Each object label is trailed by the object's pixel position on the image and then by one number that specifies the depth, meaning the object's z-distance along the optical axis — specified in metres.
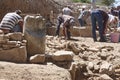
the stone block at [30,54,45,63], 3.76
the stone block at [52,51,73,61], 3.93
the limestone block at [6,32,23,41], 3.87
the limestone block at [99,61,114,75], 4.15
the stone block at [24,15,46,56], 3.98
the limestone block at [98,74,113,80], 3.98
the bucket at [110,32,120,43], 5.81
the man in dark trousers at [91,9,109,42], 5.72
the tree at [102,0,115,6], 15.22
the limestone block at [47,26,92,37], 7.22
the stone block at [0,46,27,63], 3.75
